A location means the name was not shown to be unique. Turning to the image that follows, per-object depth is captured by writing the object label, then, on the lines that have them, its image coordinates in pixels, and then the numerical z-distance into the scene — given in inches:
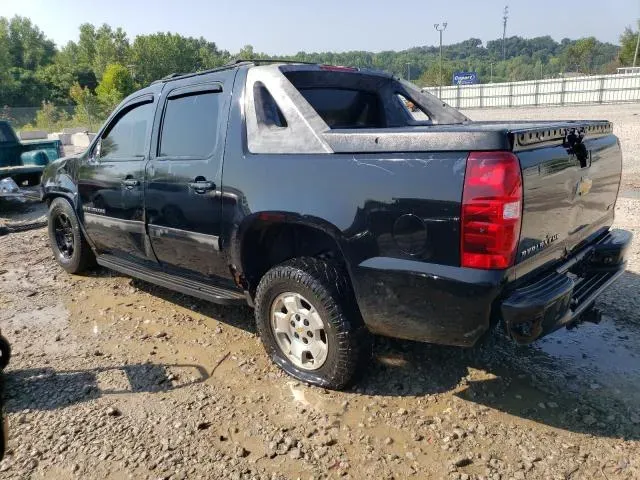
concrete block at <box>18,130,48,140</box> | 965.3
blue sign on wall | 2368.4
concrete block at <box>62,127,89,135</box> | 1281.3
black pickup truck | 91.9
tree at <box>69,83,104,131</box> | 1366.9
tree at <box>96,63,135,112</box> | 1969.7
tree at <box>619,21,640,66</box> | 2458.5
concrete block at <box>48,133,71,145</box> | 1072.8
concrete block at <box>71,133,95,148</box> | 992.1
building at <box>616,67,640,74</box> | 1539.1
